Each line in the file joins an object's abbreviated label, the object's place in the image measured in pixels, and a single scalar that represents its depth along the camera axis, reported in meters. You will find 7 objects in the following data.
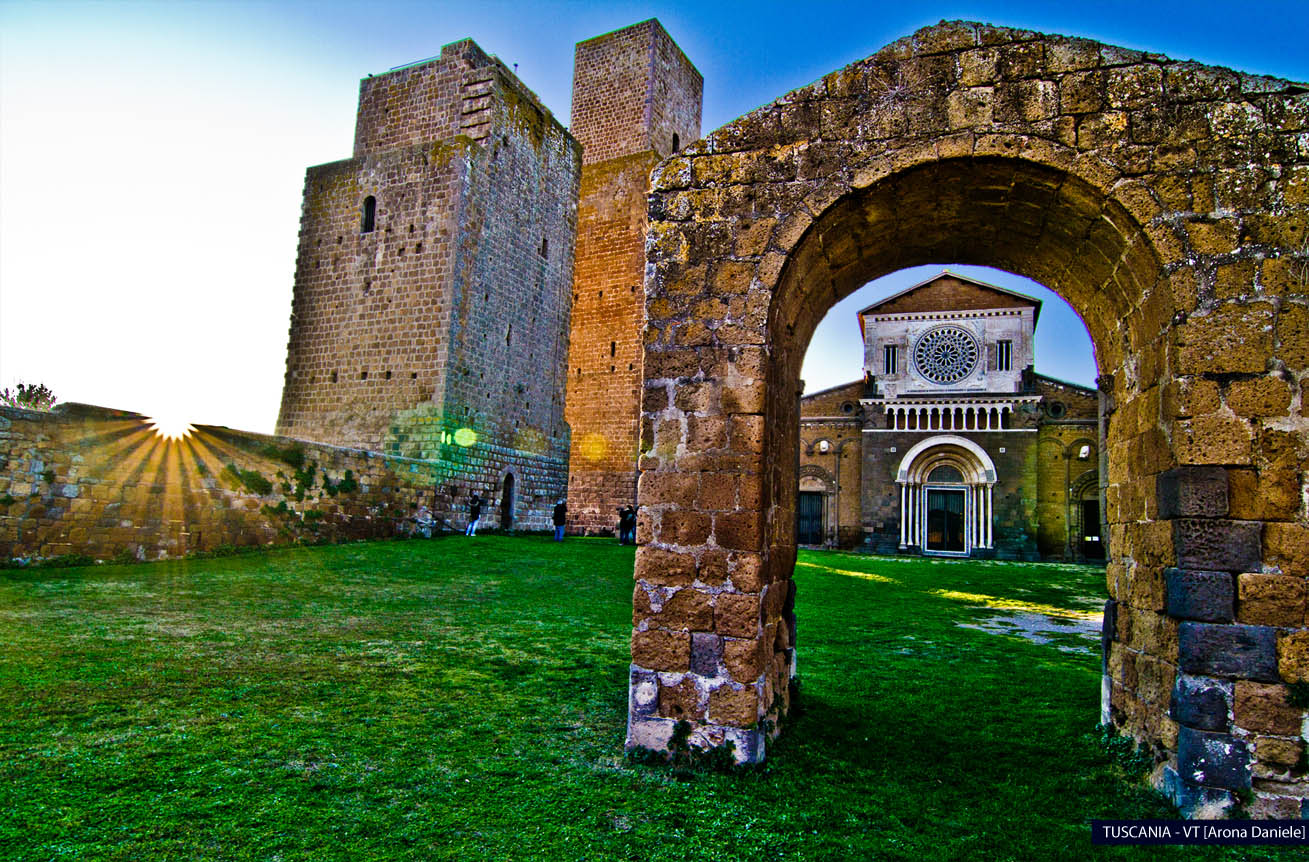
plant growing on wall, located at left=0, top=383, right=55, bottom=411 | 26.71
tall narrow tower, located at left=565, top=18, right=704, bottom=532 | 25.30
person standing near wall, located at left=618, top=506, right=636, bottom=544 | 19.14
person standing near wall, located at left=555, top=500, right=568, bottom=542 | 19.58
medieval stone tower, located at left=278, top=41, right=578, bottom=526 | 17.98
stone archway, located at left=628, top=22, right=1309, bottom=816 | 3.50
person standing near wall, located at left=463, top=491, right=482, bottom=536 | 17.97
